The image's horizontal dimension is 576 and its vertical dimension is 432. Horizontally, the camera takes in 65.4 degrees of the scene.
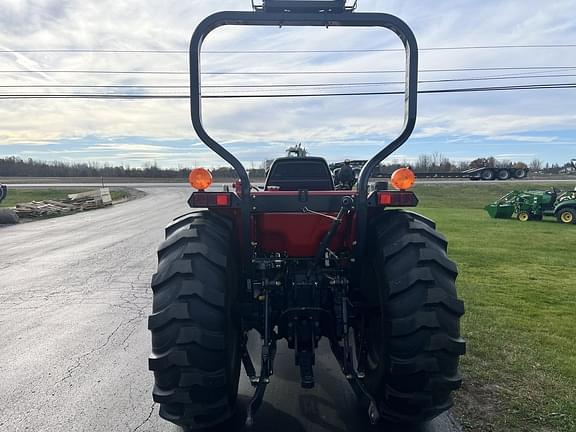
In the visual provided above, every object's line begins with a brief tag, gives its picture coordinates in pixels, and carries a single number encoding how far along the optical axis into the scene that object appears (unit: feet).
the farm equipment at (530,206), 59.36
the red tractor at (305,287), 8.89
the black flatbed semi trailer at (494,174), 133.39
